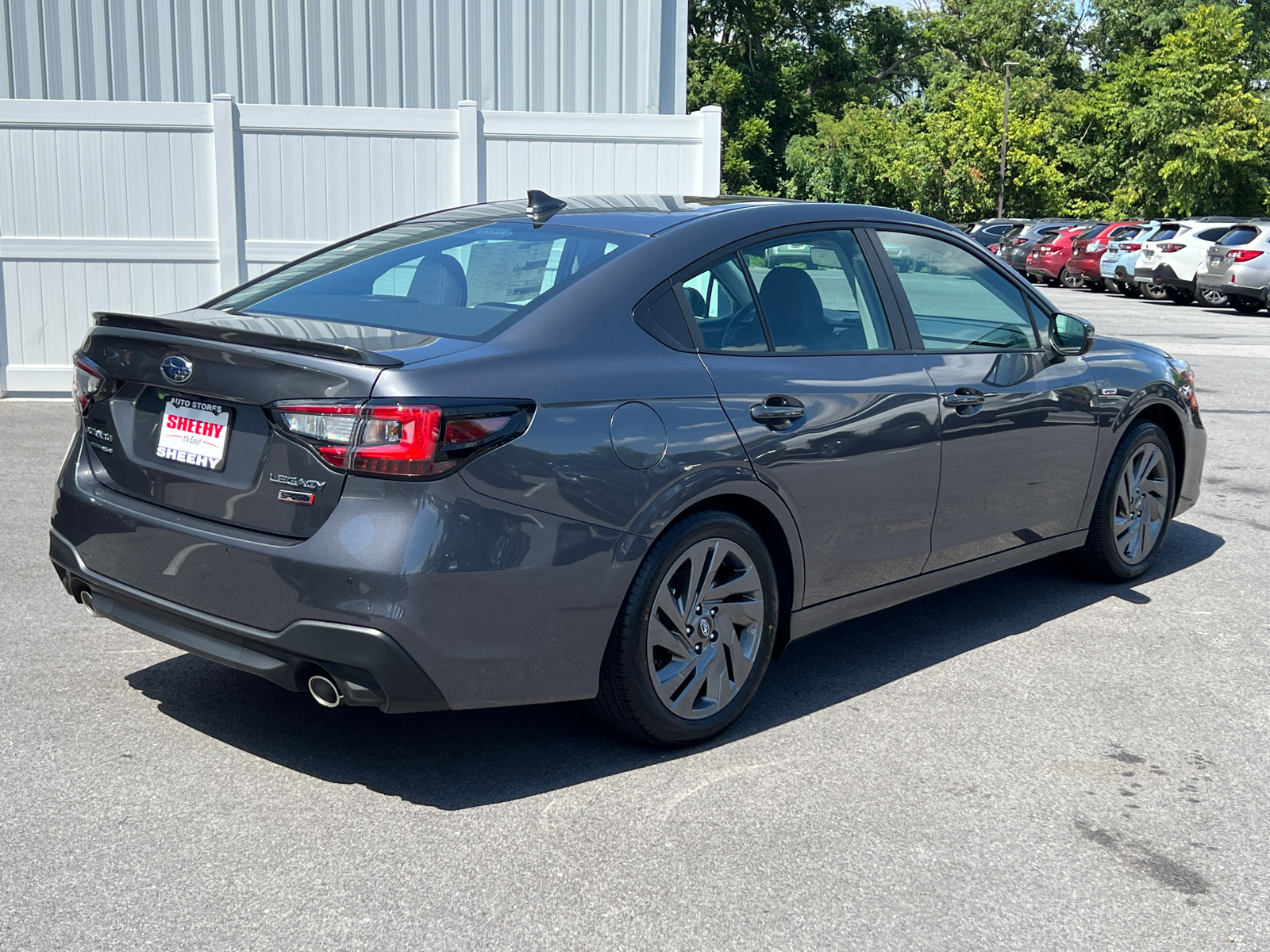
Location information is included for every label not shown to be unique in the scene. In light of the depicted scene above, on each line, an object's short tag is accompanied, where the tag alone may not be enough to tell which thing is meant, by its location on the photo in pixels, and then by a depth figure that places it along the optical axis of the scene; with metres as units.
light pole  52.18
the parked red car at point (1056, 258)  30.50
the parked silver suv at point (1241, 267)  21.94
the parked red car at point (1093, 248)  27.95
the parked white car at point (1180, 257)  24.06
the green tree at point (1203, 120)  43.94
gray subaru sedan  3.27
